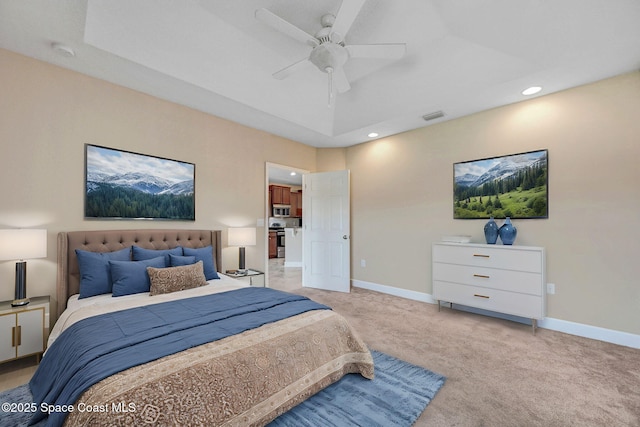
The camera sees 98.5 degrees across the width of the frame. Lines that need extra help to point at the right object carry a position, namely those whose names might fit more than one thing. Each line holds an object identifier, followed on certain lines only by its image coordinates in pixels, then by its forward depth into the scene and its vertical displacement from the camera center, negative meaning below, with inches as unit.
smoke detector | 92.0 +55.8
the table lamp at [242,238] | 146.9 -12.7
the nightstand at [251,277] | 142.3 -32.9
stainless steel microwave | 355.9 +4.6
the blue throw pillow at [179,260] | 113.0 -19.2
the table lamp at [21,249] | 85.1 -11.1
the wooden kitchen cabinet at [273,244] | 332.8 -36.5
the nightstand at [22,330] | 82.9 -35.9
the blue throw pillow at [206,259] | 122.8 -20.2
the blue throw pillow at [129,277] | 96.3 -22.7
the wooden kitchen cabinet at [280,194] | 350.0 +26.0
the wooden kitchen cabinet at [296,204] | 373.7 +14.5
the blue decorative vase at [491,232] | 131.9 -8.1
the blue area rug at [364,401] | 65.1 -48.9
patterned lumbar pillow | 98.8 -24.0
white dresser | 116.0 -28.9
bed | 47.5 -29.2
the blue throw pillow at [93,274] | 96.5 -21.4
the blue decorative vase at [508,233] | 126.5 -8.2
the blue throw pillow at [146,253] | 111.3 -16.3
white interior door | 186.5 -12.1
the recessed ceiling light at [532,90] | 118.1 +54.5
